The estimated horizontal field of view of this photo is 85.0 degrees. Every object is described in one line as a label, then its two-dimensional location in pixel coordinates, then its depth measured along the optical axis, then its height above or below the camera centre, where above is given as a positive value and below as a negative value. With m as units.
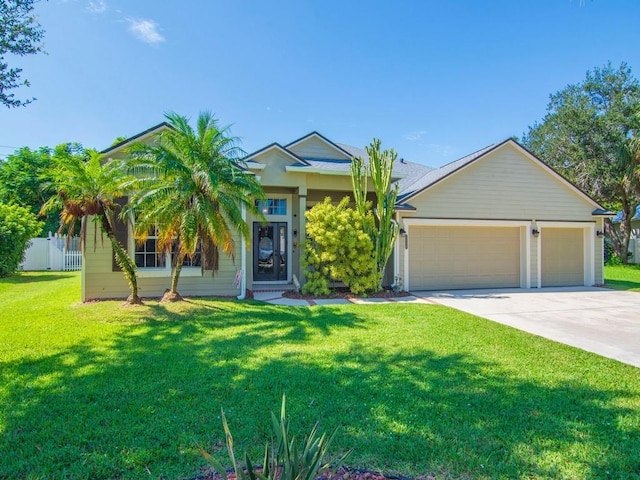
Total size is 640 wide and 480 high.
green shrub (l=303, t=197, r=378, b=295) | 10.89 -0.16
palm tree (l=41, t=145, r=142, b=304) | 7.98 +1.28
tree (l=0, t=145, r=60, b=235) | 23.33 +4.32
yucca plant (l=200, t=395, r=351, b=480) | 1.96 -1.27
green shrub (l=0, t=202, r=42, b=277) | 15.27 +0.47
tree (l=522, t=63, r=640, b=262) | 23.52 +7.95
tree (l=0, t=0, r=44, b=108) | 5.41 +3.31
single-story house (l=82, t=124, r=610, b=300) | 12.45 +0.87
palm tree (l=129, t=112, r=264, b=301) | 8.20 +1.46
